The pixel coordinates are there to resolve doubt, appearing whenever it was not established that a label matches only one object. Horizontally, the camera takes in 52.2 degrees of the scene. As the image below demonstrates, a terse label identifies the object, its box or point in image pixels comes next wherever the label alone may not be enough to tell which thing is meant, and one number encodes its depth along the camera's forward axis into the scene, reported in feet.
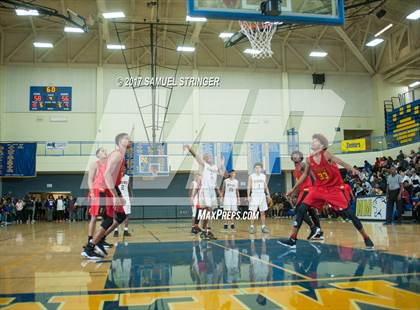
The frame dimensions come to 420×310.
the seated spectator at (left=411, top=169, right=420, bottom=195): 54.13
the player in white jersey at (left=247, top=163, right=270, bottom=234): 39.75
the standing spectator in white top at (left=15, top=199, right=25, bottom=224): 80.28
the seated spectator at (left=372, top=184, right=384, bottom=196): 61.04
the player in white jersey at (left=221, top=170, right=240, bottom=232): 45.80
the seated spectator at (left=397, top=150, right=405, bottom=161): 66.54
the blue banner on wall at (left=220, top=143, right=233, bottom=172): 88.43
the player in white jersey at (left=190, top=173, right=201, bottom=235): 37.24
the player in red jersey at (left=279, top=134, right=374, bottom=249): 23.84
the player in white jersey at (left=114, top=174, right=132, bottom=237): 35.84
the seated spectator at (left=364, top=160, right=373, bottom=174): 76.74
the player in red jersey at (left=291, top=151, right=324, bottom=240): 29.45
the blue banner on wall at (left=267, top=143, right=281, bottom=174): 91.09
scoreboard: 90.29
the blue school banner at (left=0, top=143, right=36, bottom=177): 83.97
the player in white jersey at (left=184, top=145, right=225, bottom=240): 33.30
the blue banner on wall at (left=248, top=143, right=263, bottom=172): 90.12
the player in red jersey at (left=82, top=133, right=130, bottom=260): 21.20
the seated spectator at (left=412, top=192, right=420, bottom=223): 51.13
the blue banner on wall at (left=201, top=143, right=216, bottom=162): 89.20
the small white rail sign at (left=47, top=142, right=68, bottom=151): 87.92
